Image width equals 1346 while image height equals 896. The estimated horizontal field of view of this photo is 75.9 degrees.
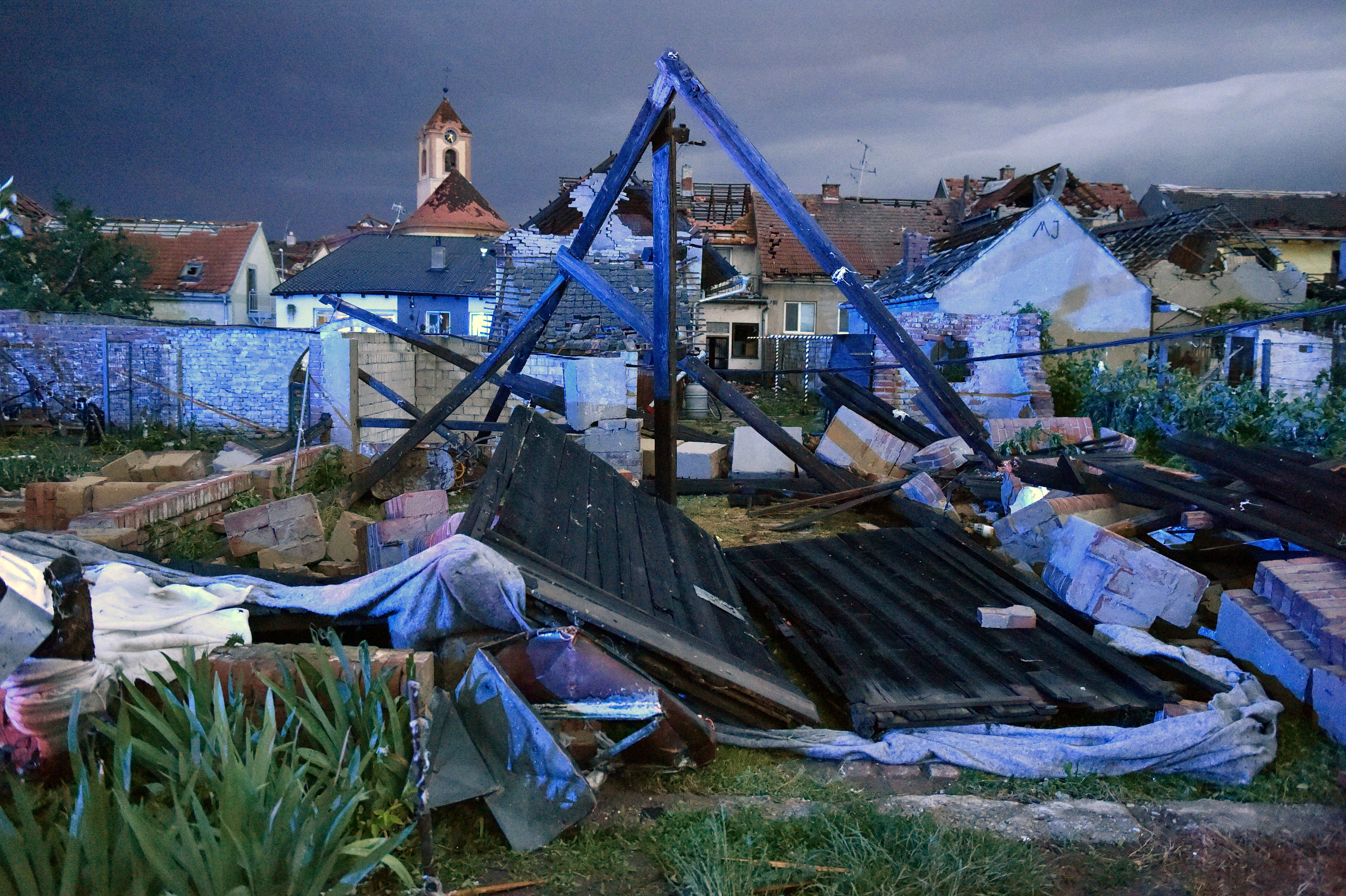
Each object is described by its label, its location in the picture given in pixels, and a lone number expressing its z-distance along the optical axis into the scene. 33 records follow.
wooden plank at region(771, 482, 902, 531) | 8.04
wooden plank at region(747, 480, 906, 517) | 8.54
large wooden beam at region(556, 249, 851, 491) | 6.59
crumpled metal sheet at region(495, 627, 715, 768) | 3.08
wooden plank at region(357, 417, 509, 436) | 9.14
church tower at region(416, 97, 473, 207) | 54.62
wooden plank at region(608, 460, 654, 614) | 4.09
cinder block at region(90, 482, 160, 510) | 6.21
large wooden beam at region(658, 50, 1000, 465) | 6.04
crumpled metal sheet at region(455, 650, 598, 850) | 2.67
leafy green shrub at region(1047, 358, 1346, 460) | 9.57
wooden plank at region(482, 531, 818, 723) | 3.30
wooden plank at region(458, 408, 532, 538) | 3.69
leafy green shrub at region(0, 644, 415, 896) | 1.93
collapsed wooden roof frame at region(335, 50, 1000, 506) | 6.08
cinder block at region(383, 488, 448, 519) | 6.50
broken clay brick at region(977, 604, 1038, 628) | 4.78
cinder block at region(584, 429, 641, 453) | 9.44
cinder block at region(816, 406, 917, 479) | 9.76
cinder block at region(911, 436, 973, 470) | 9.08
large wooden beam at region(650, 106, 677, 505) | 6.50
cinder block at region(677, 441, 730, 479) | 9.88
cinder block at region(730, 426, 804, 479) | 10.03
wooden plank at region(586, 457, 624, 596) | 4.12
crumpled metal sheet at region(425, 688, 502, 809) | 2.63
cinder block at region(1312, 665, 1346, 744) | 3.68
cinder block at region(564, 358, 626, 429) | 9.51
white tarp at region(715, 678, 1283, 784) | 3.37
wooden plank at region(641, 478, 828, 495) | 9.34
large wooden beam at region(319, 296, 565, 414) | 8.88
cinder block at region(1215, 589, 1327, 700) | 4.02
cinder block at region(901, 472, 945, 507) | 8.31
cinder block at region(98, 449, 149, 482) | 7.62
